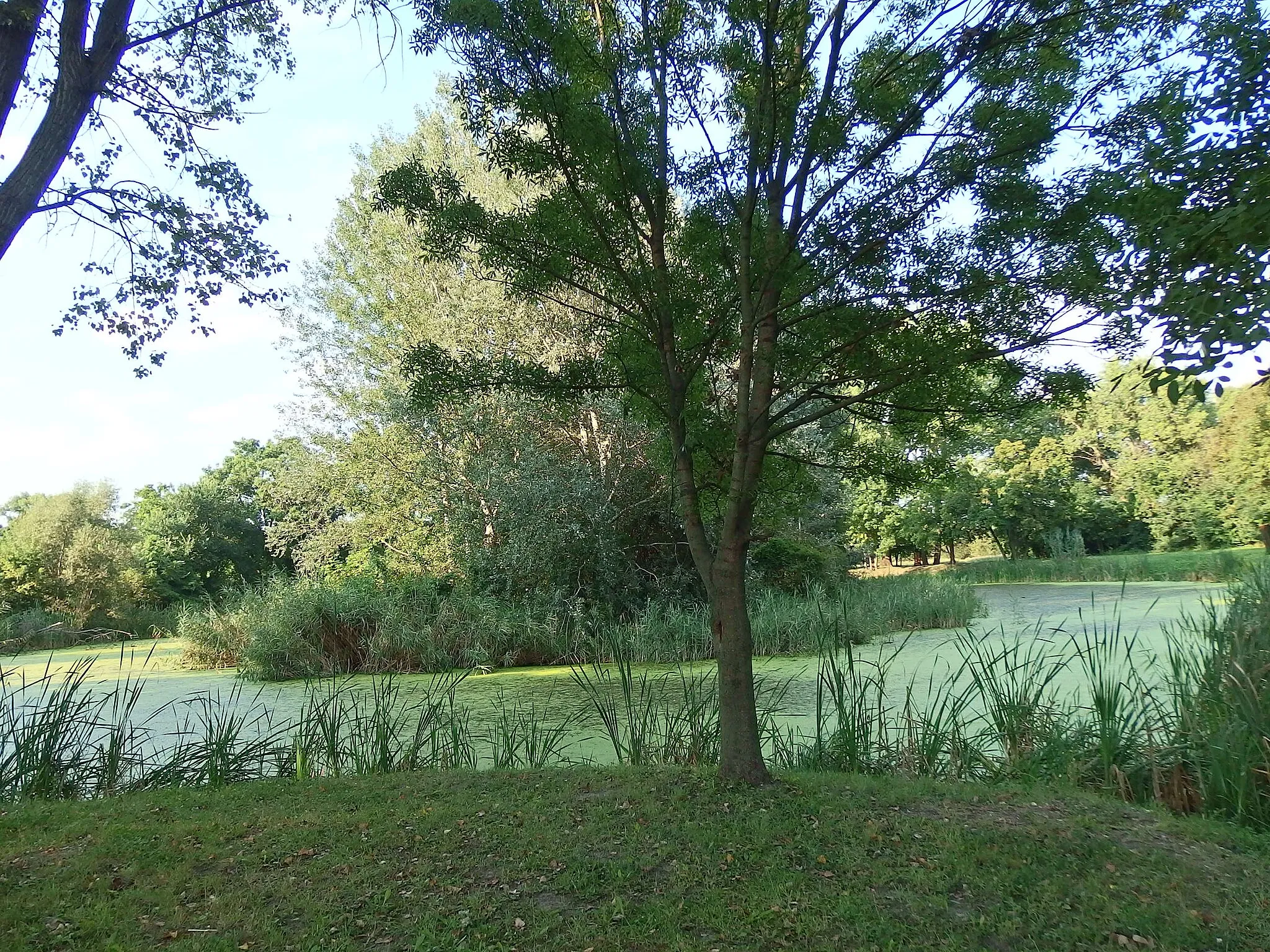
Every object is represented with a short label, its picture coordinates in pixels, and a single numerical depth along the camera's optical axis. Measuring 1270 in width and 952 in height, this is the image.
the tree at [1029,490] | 23.97
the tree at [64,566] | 19.50
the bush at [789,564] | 13.19
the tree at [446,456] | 11.66
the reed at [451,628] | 10.23
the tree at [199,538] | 24.08
